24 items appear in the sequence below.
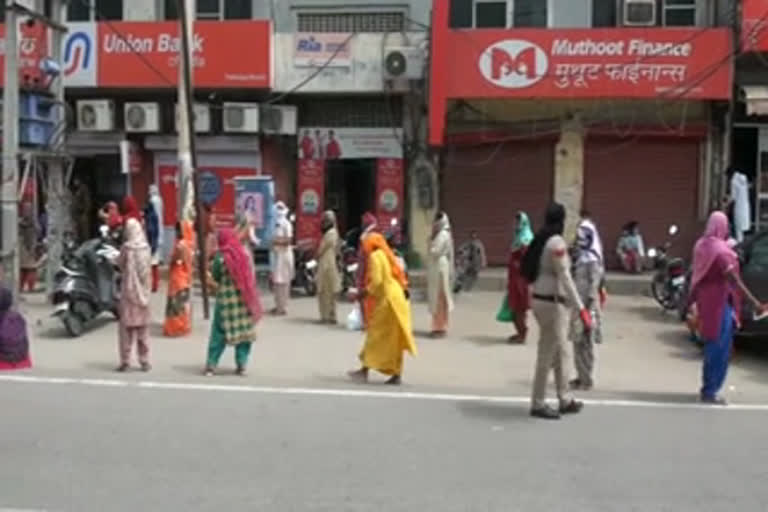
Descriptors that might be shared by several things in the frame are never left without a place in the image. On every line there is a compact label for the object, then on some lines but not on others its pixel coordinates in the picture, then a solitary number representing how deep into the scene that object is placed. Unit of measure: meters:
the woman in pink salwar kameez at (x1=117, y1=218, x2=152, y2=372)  9.42
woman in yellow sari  8.90
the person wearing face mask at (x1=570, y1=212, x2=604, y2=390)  8.87
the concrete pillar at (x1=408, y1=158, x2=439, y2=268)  18.05
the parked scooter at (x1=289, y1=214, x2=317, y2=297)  15.83
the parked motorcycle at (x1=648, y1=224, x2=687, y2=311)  13.78
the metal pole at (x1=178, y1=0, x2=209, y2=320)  12.21
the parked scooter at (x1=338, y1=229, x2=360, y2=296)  15.27
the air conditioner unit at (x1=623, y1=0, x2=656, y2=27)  17.55
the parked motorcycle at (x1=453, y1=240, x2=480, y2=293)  16.61
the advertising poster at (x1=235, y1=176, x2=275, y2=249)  16.45
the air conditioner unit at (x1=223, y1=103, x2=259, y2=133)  17.47
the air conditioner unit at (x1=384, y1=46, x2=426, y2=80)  17.17
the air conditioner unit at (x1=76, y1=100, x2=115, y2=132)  17.77
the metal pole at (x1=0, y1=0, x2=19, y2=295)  12.12
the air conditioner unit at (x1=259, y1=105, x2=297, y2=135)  17.66
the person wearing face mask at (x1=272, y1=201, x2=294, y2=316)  13.87
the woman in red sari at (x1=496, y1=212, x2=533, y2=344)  11.63
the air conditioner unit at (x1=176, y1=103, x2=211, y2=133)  17.73
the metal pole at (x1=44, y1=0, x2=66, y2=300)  14.20
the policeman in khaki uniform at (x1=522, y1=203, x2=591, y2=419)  7.59
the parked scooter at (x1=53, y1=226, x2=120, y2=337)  11.54
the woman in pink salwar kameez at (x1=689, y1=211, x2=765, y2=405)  8.16
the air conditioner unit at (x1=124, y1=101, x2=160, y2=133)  17.70
